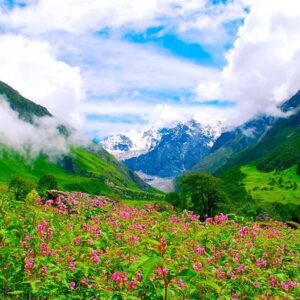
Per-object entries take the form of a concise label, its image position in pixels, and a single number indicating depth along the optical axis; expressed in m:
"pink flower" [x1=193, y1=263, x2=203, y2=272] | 10.41
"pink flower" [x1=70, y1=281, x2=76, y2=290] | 9.76
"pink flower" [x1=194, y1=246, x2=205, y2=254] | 12.92
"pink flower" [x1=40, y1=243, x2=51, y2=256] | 11.13
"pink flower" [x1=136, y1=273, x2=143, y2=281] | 10.11
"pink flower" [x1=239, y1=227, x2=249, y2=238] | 17.66
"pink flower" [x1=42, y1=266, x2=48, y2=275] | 9.80
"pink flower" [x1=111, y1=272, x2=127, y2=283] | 9.42
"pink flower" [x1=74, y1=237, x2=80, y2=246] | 12.66
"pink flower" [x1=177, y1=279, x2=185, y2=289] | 9.28
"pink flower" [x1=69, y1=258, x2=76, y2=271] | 10.47
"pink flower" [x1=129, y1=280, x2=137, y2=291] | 9.41
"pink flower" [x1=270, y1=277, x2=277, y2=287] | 11.28
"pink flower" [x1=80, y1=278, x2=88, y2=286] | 9.88
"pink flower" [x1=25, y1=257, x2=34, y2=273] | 9.67
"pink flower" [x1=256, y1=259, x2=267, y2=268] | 13.18
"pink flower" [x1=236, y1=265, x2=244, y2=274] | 11.69
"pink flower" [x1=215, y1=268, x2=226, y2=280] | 11.02
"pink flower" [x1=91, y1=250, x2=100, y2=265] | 10.84
